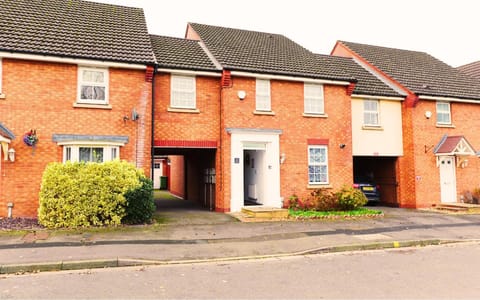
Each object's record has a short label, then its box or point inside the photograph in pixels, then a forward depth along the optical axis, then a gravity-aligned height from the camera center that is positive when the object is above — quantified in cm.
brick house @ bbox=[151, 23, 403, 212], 1341 +217
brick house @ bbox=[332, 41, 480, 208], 1653 +154
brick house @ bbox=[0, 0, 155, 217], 1104 +250
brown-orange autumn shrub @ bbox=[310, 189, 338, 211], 1344 -118
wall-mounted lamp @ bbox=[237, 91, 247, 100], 1371 +303
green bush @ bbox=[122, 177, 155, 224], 1034 -95
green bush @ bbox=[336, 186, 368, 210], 1338 -105
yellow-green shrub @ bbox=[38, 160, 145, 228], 977 -59
